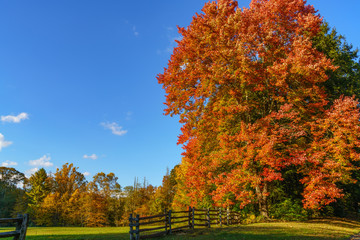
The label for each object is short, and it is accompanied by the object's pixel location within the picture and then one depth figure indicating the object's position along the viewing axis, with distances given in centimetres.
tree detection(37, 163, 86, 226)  4962
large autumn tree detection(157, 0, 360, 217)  1480
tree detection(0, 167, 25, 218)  6224
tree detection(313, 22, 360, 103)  2450
